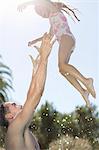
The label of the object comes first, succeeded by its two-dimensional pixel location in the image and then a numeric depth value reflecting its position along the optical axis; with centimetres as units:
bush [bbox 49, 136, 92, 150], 945
